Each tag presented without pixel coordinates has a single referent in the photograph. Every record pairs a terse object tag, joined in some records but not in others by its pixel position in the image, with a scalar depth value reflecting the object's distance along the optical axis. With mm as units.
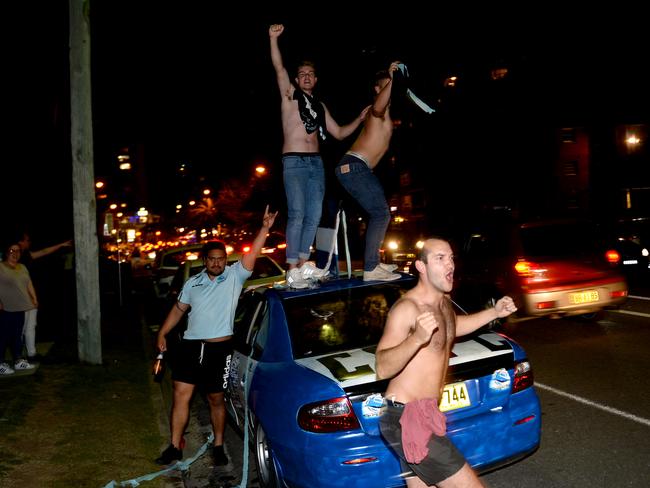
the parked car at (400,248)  16344
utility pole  9156
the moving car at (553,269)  8602
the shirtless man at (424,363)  2764
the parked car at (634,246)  14609
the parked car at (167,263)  15219
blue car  3330
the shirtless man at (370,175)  5242
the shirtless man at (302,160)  5363
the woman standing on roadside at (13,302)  8391
